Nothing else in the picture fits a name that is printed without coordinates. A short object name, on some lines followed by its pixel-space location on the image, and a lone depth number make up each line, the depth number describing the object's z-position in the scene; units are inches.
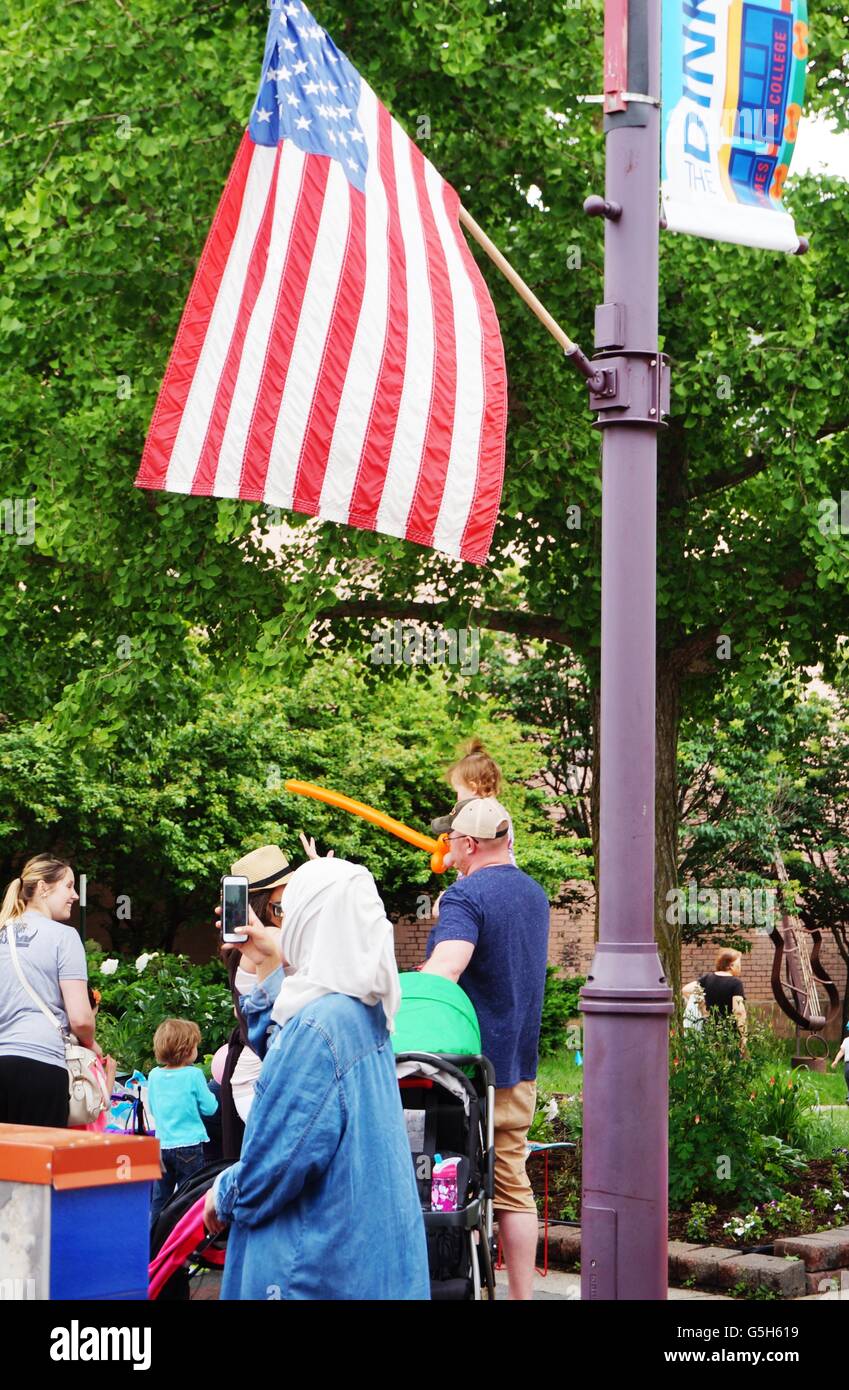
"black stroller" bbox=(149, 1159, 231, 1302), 218.4
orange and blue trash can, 155.1
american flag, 272.2
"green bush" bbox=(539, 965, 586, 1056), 1036.5
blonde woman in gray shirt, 275.9
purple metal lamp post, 208.8
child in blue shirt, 315.6
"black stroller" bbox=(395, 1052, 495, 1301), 214.4
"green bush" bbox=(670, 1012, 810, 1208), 354.3
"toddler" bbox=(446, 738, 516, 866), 268.8
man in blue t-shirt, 246.1
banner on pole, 231.8
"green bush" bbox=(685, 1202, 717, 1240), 337.1
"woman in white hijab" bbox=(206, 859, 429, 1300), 152.4
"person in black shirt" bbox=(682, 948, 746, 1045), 682.8
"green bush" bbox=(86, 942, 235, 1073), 473.4
